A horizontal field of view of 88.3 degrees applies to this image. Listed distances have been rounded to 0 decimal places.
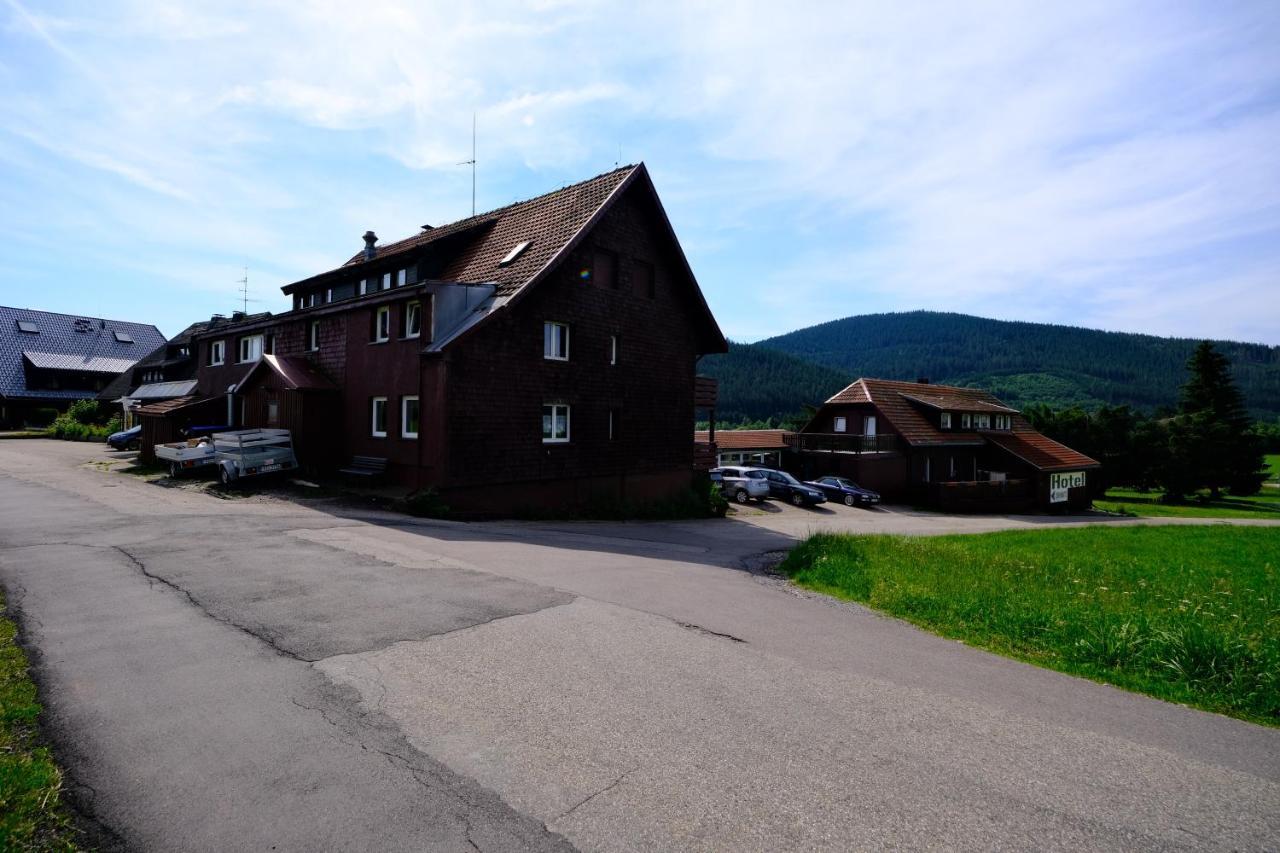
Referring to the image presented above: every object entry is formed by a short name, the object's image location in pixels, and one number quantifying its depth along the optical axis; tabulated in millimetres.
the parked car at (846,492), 36438
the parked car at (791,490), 33156
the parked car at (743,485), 32125
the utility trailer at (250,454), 18875
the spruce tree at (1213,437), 55406
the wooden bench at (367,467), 19359
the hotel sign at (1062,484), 42128
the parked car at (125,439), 31031
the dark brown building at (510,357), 18375
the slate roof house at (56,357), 49688
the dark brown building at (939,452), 39688
